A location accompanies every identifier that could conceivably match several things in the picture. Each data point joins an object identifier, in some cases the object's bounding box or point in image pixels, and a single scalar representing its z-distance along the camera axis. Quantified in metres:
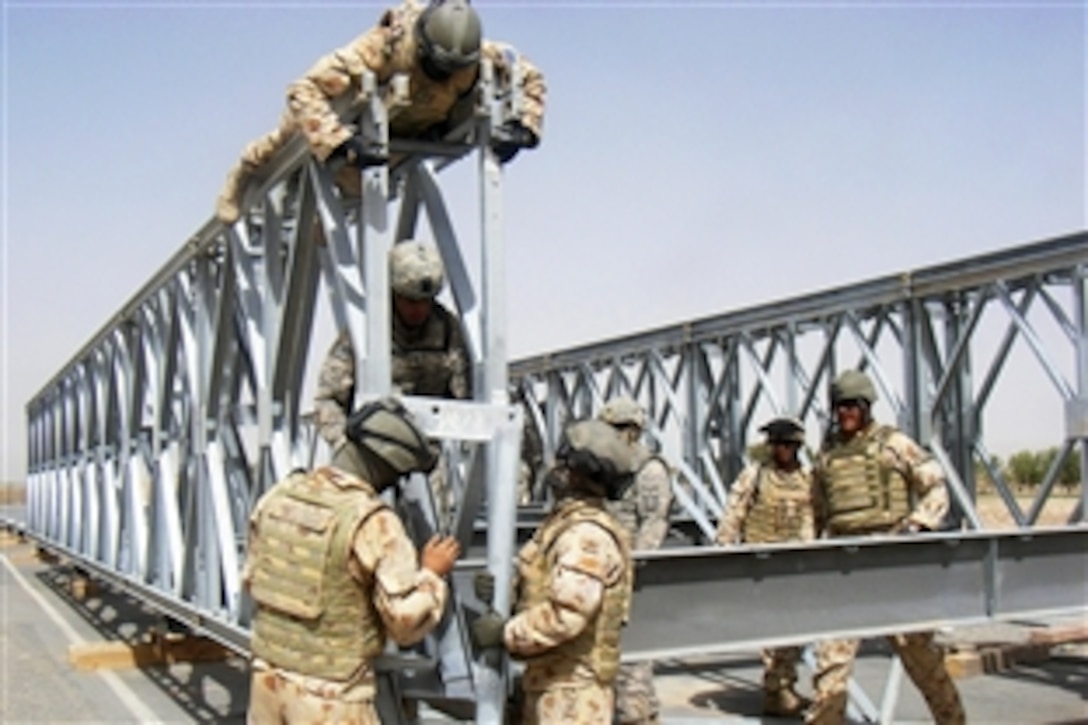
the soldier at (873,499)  6.55
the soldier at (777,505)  8.03
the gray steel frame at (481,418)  4.82
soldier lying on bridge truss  4.77
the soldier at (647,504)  7.08
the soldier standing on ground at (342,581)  3.89
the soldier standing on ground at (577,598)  4.17
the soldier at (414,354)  4.97
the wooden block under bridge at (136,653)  10.12
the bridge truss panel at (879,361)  8.78
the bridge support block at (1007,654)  9.58
